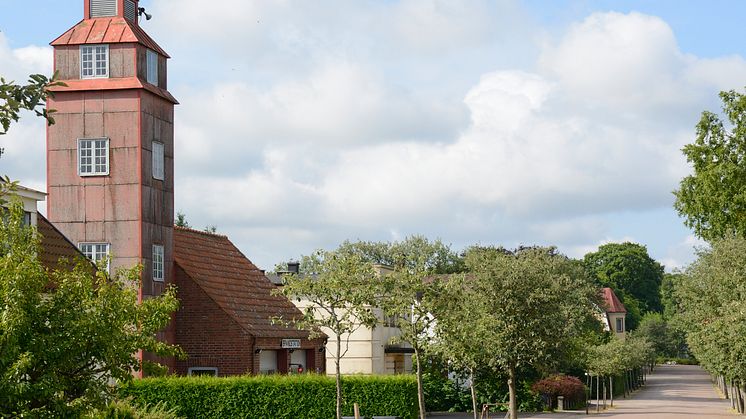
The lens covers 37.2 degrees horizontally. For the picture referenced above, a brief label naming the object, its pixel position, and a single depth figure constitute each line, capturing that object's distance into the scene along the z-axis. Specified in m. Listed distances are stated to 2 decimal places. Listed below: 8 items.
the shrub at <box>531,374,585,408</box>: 56.34
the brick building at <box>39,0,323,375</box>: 38.03
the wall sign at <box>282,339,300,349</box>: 42.19
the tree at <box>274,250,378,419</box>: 34.59
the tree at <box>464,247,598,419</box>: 35.66
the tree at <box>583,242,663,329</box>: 147.38
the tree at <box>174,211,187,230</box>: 97.49
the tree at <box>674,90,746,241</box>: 55.00
